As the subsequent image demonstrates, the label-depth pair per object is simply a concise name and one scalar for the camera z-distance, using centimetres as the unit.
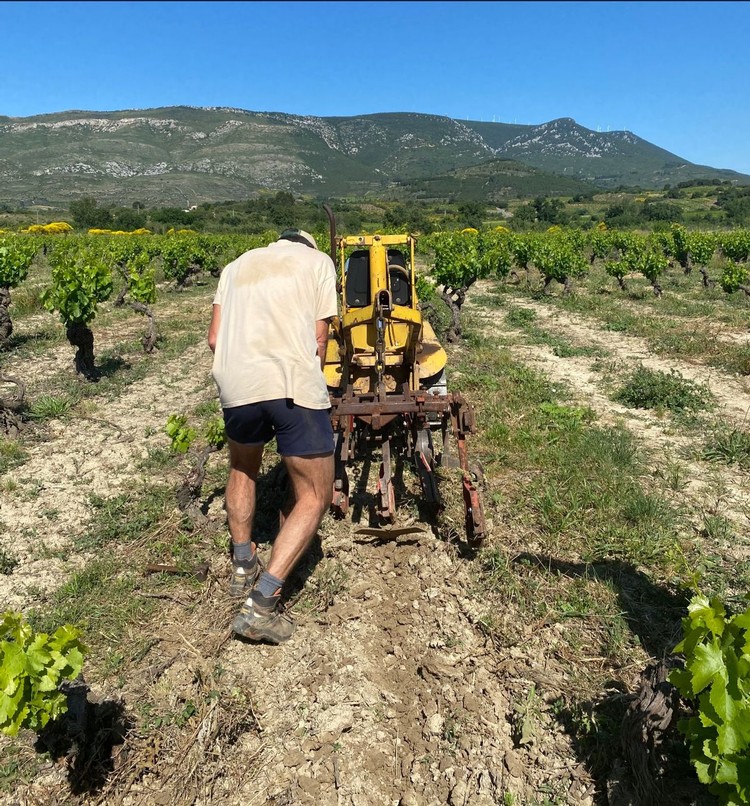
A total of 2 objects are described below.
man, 310
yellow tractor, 438
